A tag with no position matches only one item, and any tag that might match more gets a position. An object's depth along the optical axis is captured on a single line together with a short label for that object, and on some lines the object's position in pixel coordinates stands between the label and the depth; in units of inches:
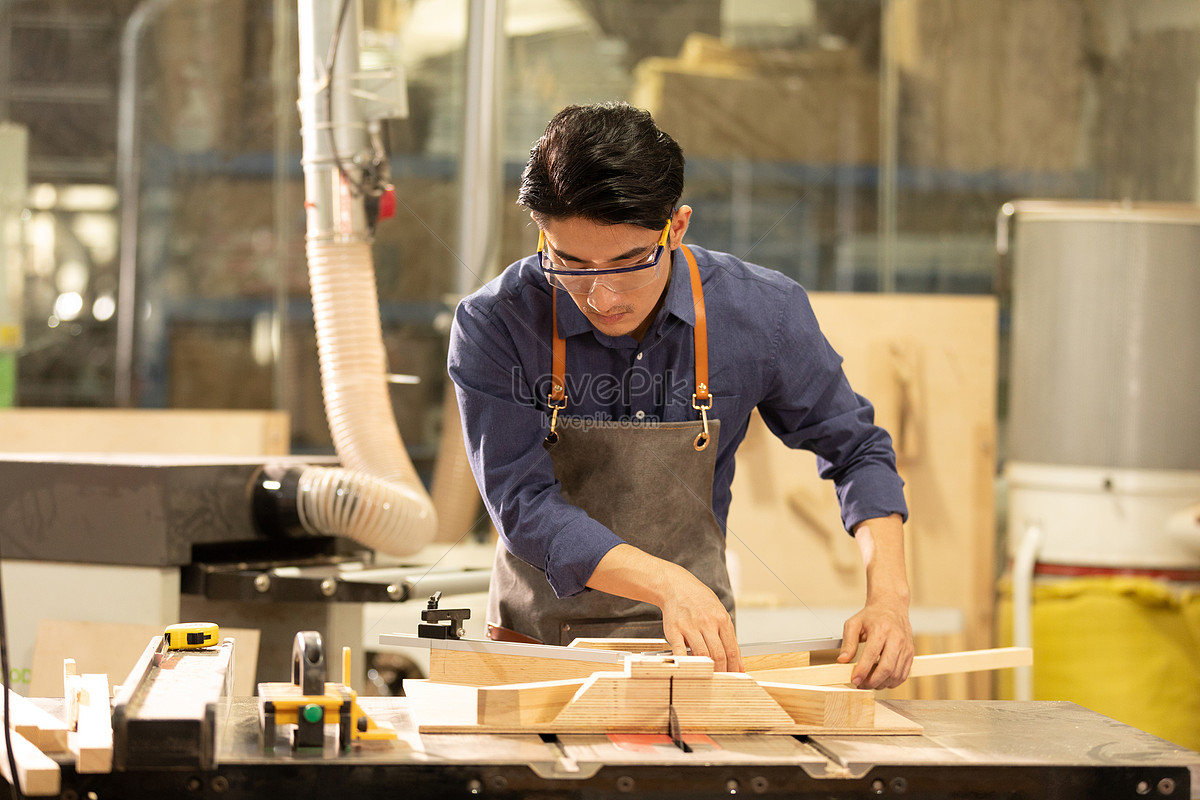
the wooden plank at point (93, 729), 104.7
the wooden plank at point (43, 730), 107.1
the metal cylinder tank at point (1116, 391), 177.0
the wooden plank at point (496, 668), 114.8
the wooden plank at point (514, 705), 110.5
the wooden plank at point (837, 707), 112.0
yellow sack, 170.4
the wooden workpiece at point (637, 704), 110.4
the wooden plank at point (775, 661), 118.1
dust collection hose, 146.6
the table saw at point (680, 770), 105.9
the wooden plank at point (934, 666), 117.3
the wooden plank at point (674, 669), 110.4
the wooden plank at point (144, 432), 187.9
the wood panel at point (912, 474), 190.1
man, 117.5
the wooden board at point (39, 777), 103.8
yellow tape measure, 115.7
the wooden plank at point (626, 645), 117.1
